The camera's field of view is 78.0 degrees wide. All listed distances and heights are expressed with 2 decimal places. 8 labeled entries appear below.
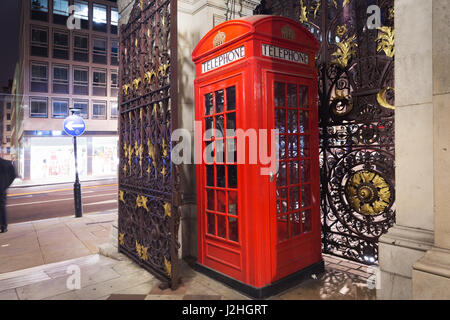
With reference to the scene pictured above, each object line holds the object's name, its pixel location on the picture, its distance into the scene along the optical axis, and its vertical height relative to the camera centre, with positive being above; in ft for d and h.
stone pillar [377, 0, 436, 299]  8.77 +0.13
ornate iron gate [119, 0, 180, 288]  12.23 +0.83
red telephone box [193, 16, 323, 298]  11.04 +0.02
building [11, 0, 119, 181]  89.35 +25.73
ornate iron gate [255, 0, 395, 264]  12.24 +1.87
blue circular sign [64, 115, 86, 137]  33.87 +4.19
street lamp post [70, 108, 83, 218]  32.51 -4.99
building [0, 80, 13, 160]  237.33 +35.95
